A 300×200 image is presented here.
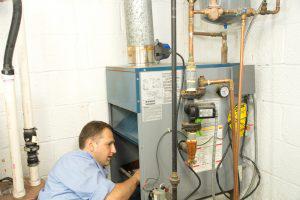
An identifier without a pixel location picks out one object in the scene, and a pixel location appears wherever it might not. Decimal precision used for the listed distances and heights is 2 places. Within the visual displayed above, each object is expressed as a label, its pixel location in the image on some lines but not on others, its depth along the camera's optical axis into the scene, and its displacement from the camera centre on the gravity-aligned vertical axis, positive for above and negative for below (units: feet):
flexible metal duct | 4.79 +0.62
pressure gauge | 4.63 -0.46
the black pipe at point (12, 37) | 3.80 +0.44
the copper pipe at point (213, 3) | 4.51 +0.98
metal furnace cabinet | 4.25 -0.75
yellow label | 5.08 -0.97
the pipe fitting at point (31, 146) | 4.41 -1.23
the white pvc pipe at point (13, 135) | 3.98 -0.96
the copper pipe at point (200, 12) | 4.57 +0.85
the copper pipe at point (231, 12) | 4.54 +0.83
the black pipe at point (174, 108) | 3.74 -0.61
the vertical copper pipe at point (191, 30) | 4.30 +0.55
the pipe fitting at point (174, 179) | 4.05 -1.67
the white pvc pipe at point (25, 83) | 4.31 -0.23
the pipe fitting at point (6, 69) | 3.92 -0.01
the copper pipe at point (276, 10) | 4.39 +0.82
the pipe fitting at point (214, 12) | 4.48 +0.82
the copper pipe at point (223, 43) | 5.22 +0.37
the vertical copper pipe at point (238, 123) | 4.58 -0.99
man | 4.08 -1.70
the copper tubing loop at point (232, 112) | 4.41 -0.81
